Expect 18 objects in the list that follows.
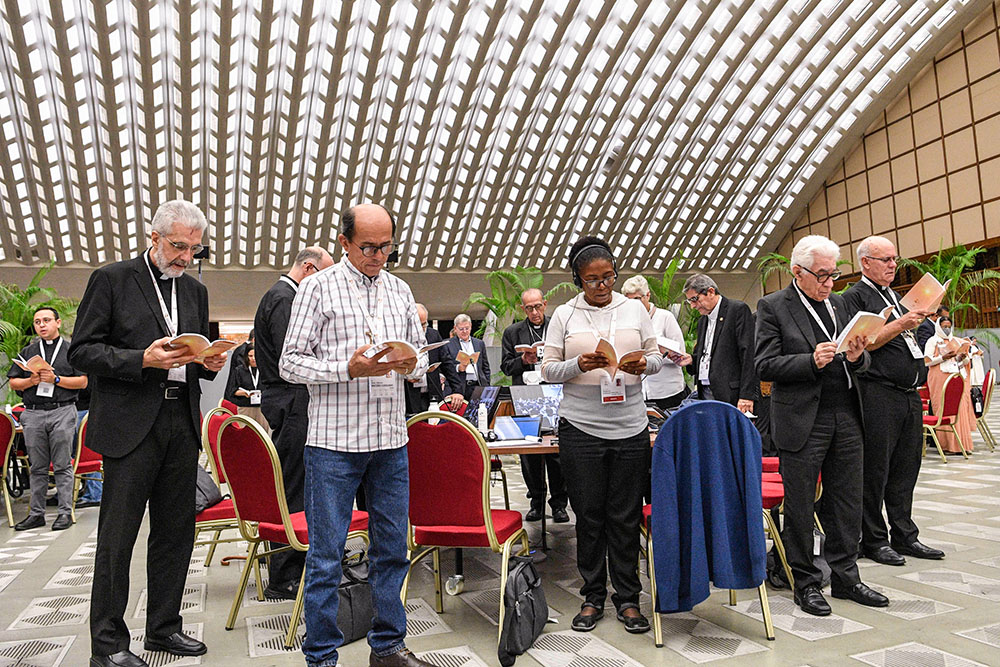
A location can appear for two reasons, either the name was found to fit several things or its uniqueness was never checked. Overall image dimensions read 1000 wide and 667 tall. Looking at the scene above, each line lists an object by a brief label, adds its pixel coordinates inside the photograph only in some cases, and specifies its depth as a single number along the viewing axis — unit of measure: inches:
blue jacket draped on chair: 116.8
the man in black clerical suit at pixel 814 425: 131.5
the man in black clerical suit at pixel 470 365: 314.0
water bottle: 158.2
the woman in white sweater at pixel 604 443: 123.7
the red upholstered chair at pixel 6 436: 238.4
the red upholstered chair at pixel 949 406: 297.1
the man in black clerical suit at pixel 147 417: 108.7
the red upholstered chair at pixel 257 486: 119.6
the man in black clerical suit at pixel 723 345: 204.5
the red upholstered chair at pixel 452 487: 118.6
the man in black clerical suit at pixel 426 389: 241.3
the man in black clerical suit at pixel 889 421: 153.3
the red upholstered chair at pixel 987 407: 339.2
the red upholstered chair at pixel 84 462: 237.2
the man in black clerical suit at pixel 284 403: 146.2
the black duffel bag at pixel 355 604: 121.7
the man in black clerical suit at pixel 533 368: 206.1
